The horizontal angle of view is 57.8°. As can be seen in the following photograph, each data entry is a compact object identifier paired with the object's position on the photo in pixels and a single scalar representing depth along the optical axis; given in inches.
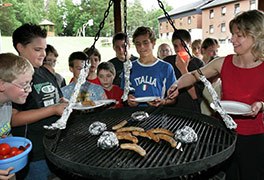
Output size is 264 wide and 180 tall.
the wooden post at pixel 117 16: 190.2
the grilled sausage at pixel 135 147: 57.2
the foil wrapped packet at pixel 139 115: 82.8
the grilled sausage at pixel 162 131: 68.0
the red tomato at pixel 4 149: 55.9
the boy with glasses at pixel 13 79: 62.4
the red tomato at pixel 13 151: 55.1
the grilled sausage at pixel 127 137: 64.8
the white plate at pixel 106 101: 89.0
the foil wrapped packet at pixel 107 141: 61.2
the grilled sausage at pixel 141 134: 67.6
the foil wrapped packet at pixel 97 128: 72.2
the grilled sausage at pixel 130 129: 71.4
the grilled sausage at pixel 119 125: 73.8
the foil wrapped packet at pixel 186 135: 62.8
